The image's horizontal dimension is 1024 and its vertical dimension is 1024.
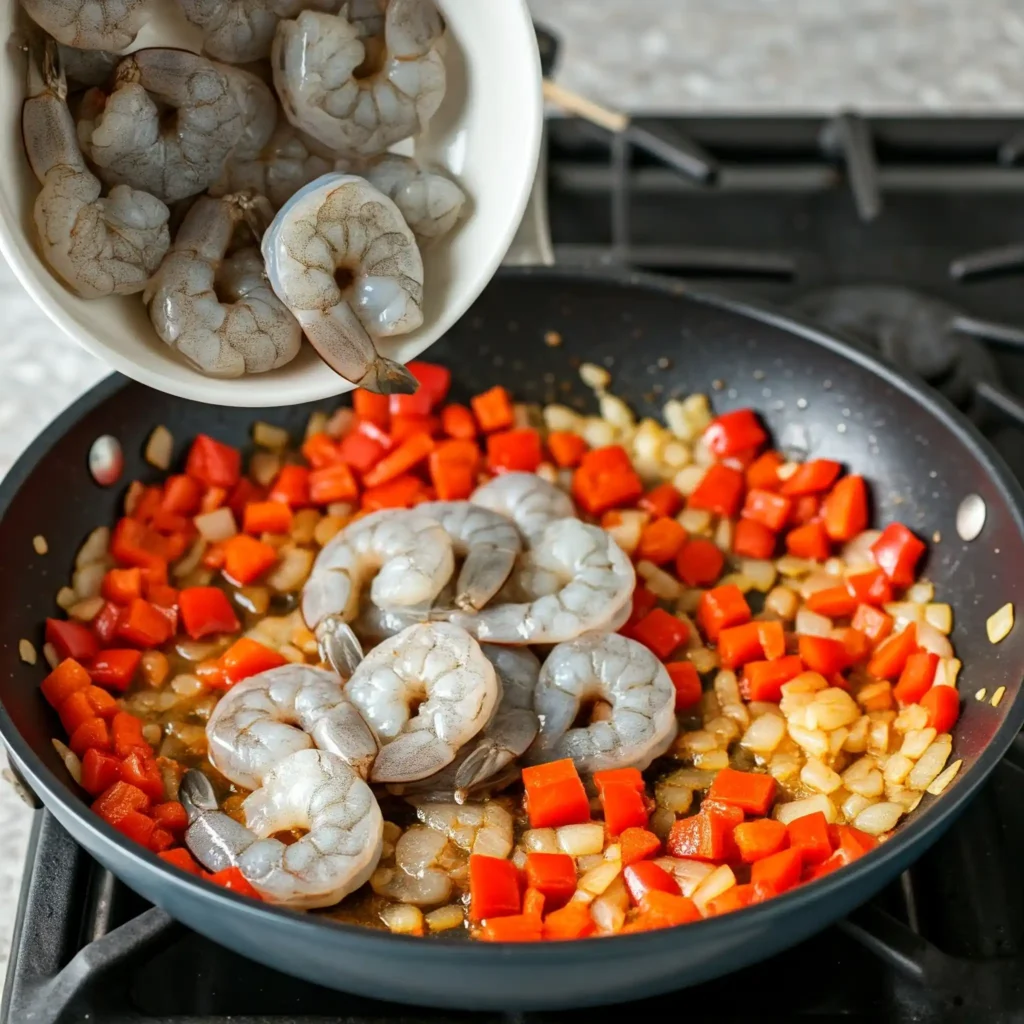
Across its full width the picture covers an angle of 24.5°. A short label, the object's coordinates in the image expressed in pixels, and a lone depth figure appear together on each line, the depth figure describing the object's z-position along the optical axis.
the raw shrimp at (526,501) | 0.72
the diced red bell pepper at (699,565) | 0.74
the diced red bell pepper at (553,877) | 0.63
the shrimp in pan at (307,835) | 0.61
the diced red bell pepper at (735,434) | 0.77
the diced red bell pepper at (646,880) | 0.63
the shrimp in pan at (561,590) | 0.68
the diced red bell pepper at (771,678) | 0.70
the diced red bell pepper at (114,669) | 0.69
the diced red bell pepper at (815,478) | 0.75
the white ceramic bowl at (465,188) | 0.61
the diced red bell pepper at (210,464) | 0.75
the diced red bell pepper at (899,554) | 0.72
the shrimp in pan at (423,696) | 0.64
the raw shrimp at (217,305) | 0.62
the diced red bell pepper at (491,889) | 0.63
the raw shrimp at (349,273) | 0.61
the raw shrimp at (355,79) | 0.62
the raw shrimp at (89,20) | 0.59
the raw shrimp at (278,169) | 0.65
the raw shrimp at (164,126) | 0.61
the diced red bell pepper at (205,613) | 0.71
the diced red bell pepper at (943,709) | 0.67
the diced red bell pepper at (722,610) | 0.72
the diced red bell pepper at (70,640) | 0.68
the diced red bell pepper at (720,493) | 0.76
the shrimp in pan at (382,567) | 0.68
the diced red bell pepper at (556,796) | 0.65
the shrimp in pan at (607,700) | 0.66
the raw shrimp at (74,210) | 0.60
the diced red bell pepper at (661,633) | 0.71
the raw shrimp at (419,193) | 0.64
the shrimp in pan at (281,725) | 0.64
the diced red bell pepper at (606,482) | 0.76
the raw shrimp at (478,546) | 0.68
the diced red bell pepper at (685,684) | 0.70
